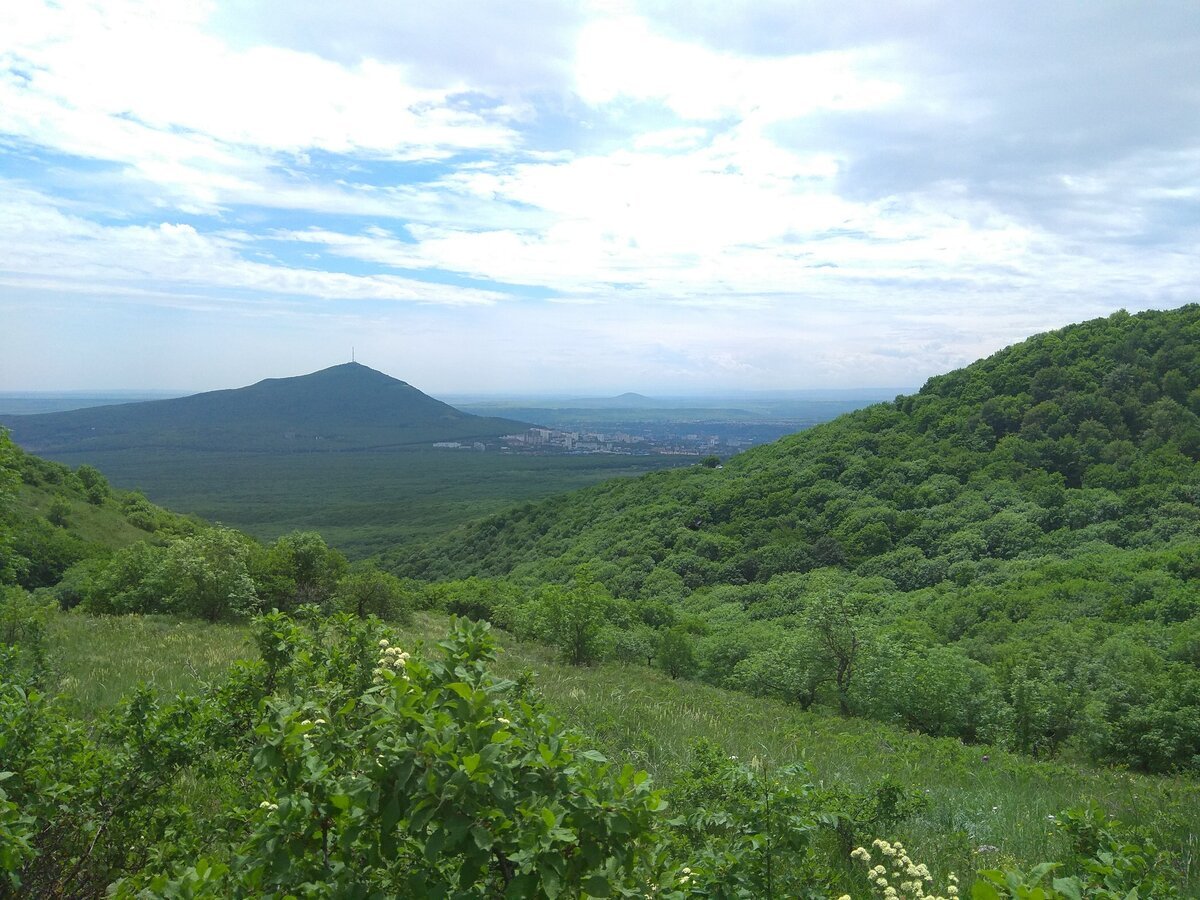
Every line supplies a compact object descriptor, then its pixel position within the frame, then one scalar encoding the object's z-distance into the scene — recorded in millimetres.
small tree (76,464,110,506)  55812
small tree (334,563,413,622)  20922
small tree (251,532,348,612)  20125
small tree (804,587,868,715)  15892
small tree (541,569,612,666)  19078
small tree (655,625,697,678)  21703
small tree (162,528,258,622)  17422
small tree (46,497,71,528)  45844
